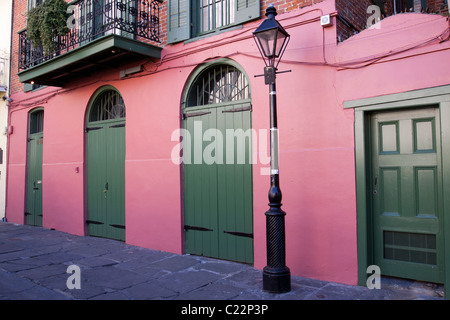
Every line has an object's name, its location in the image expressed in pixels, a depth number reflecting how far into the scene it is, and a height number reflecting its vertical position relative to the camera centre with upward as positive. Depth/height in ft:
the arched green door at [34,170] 32.53 +0.59
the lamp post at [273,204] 14.30 -1.20
